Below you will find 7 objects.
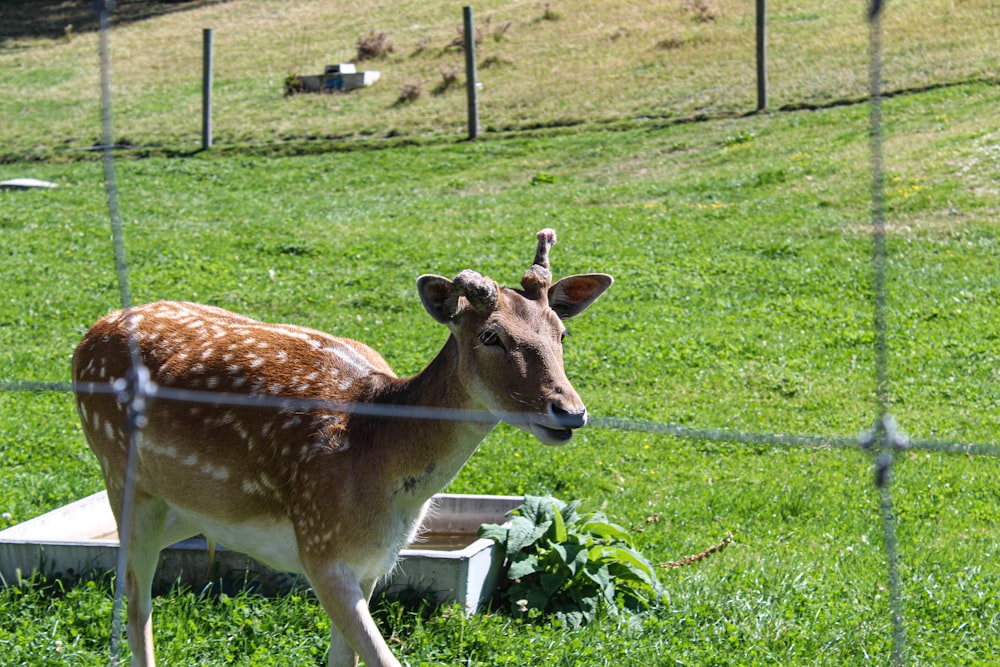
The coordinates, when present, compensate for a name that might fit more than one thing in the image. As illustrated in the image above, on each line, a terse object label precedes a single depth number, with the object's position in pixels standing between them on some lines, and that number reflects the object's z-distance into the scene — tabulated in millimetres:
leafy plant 5875
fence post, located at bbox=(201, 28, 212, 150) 24734
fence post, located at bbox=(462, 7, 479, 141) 23953
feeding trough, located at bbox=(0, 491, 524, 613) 5840
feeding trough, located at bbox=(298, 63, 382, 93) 31531
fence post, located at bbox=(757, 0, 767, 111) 22766
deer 4715
